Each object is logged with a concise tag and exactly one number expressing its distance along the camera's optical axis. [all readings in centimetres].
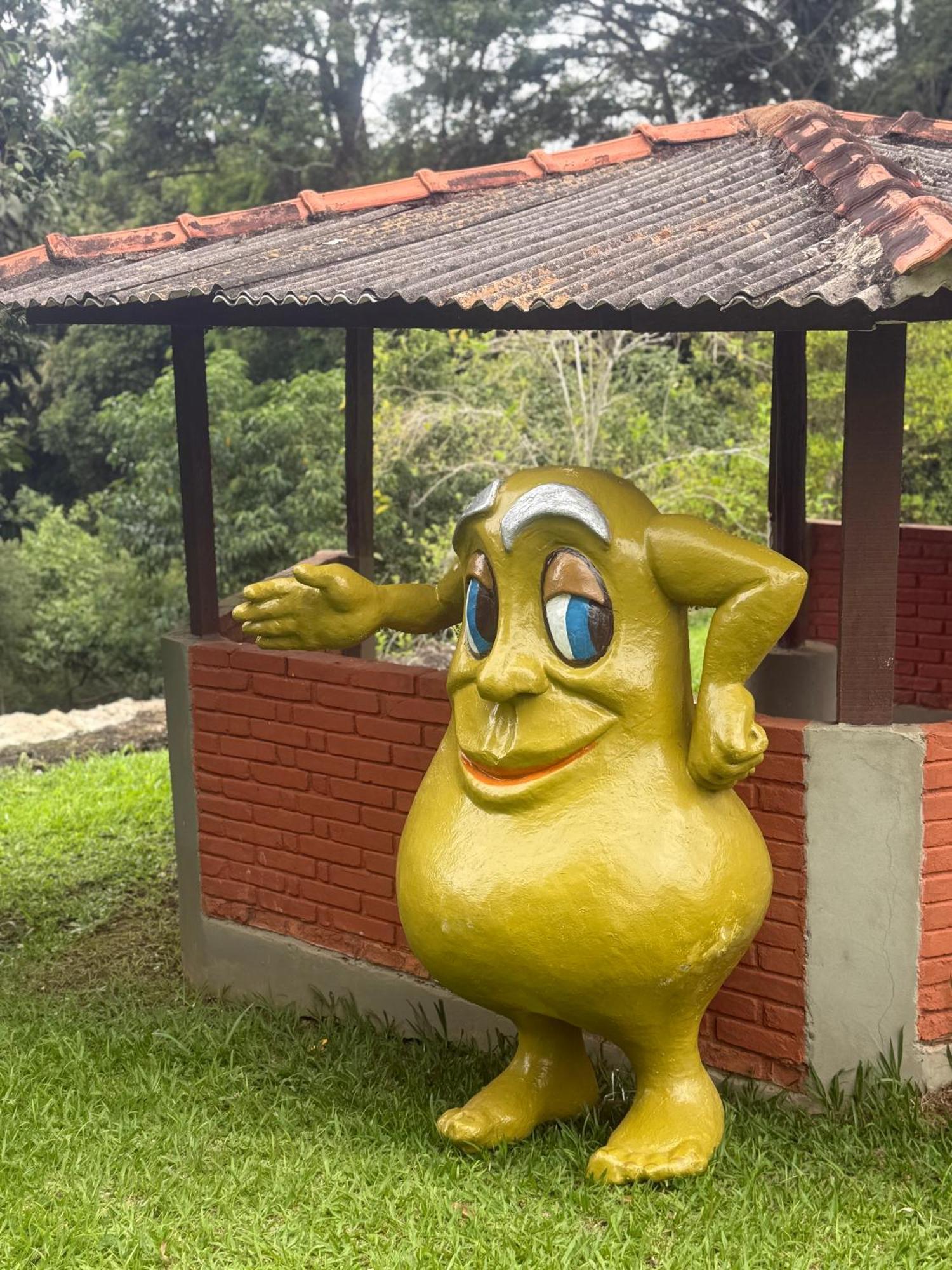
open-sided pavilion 369
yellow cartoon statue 364
